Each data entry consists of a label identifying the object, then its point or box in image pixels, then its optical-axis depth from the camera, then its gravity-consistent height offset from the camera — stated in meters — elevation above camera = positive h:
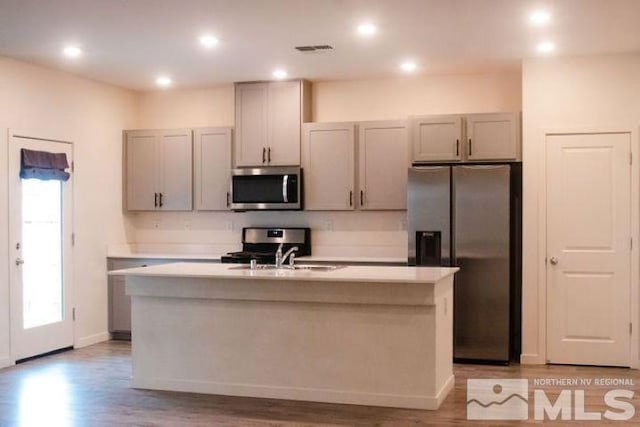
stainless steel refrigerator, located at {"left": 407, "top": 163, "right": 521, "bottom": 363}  5.98 -0.25
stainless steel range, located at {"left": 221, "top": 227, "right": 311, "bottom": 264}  7.11 -0.25
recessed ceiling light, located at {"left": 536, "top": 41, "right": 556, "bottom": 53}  5.56 +1.35
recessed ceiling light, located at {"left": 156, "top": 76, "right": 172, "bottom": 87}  6.94 +1.35
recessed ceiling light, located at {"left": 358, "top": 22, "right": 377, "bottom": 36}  5.02 +1.35
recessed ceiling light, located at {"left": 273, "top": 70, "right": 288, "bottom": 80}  6.61 +1.35
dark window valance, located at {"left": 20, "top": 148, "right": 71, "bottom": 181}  6.09 +0.45
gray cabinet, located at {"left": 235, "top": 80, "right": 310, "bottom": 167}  6.92 +0.94
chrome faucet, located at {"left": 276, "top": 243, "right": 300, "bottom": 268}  5.19 -0.33
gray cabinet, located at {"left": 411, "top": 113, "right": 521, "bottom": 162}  6.21 +0.70
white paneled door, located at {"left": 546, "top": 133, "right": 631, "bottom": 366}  5.90 -0.28
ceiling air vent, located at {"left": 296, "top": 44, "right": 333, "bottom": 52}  5.64 +1.35
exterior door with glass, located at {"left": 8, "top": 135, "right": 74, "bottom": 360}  6.03 -0.37
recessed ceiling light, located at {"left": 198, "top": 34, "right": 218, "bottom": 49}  5.32 +1.35
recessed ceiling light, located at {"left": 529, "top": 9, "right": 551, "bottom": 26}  4.70 +1.35
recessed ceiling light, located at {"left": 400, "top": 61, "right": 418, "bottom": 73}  6.27 +1.35
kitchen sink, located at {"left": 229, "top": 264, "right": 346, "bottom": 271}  5.18 -0.39
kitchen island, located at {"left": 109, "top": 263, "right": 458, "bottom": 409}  4.57 -0.80
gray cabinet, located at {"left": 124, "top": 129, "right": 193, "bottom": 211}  7.32 +0.48
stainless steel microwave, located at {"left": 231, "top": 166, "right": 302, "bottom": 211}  6.87 +0.27
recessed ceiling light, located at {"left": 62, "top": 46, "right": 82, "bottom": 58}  5.70 +1.35
